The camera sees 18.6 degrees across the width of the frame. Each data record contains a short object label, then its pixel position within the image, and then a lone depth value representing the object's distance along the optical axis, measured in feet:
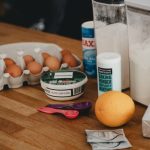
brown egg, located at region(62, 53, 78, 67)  4.24
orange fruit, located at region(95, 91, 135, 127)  3.22
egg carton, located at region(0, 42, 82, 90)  4.03
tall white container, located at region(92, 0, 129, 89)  3.78
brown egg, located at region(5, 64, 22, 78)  4.00
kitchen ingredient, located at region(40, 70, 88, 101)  3.72
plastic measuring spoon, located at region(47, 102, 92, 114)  3.52
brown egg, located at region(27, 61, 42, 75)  4.07
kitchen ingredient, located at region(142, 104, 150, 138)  3.09
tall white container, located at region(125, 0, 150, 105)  3.36
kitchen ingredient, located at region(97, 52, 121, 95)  3.46
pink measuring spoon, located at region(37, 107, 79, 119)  3.46
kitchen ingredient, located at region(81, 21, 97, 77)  4.09
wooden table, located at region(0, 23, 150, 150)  3.13
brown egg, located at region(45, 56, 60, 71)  4.15
